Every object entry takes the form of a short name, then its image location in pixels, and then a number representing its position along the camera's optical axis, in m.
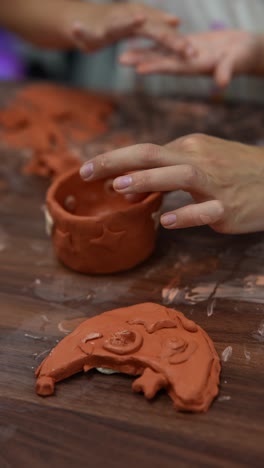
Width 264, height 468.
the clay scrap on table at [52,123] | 1.33
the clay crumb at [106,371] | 0.78
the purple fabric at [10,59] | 2.17
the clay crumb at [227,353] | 0.80
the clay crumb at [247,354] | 0.80
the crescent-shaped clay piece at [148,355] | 0.73
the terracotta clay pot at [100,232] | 0.93
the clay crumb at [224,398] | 0.74
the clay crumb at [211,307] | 0.89
